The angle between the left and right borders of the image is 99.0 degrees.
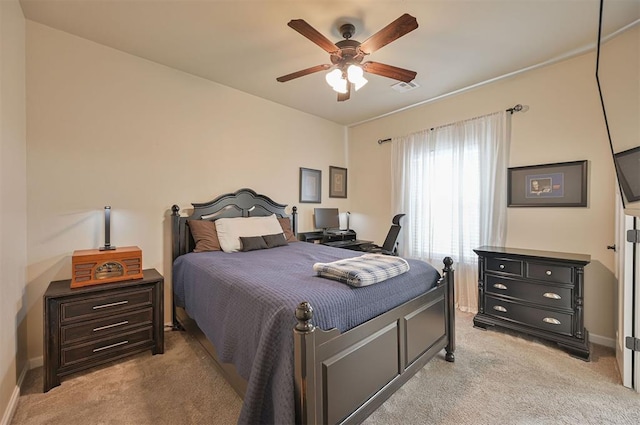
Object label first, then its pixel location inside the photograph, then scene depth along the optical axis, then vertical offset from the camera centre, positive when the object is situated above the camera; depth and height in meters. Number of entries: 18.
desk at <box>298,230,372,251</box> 4.11 -0.43
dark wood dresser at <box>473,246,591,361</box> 2.36 -0.78
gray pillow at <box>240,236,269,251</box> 2.96 -0.35
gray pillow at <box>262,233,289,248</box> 3.15 -0.34
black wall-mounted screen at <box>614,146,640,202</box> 1.47 +0.23
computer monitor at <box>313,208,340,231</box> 4.24 -0.11
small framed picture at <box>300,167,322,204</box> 4.23 +0.41
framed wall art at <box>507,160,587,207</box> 2.66 +0.27
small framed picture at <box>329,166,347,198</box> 4.67 +0.51
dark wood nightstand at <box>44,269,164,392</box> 1.94 -0.87
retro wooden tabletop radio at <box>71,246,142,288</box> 2.13 -0.45
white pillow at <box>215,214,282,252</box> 2.95 -0.20
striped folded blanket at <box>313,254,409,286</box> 1.62 -0.38
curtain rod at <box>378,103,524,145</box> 2.99 +1.14
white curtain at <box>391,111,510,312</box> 3.15 +0.26
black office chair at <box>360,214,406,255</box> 3.59 -0.38
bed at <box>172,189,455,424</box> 1.23 -0.68
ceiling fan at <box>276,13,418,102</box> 1.82 +1.19
